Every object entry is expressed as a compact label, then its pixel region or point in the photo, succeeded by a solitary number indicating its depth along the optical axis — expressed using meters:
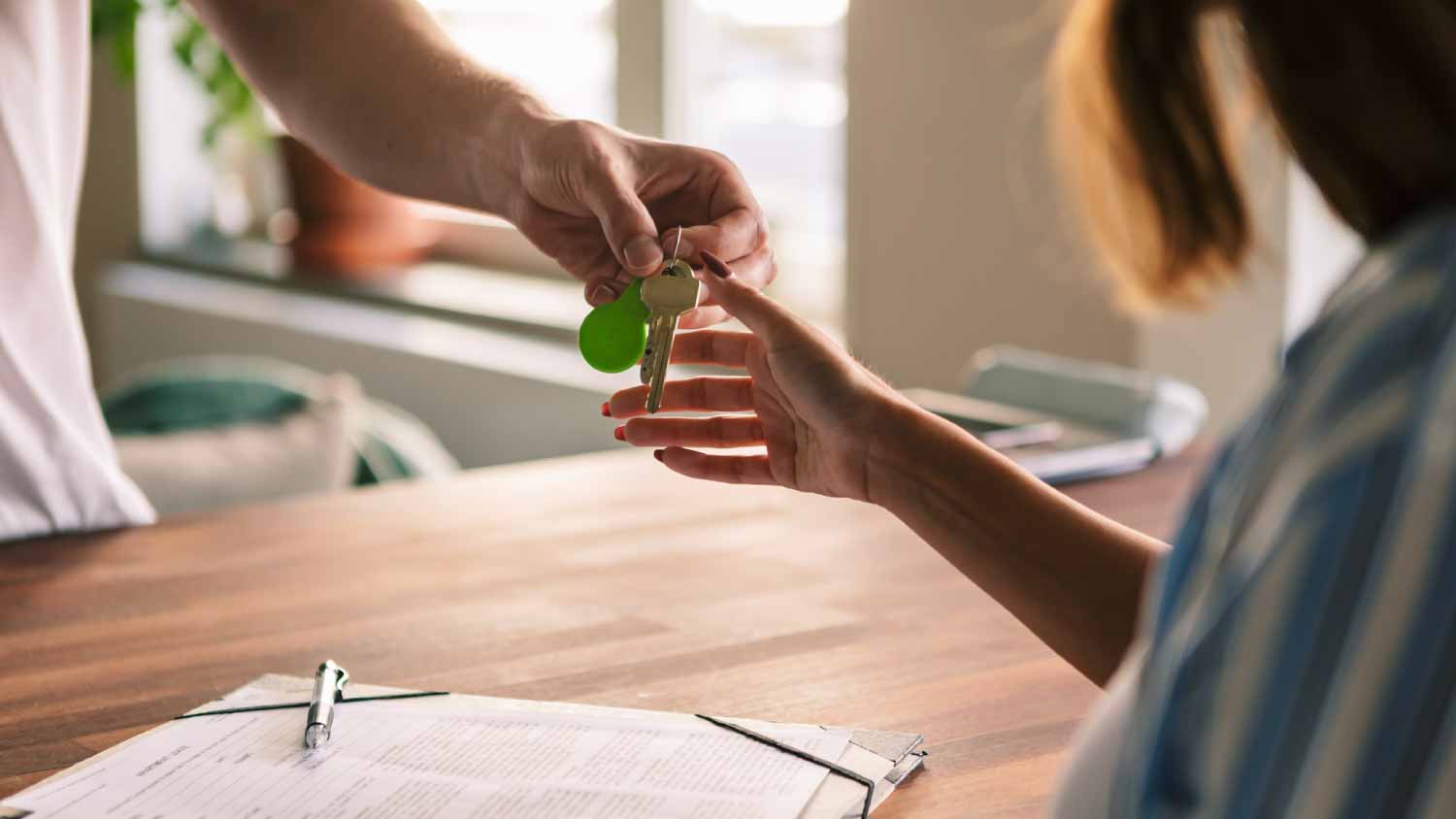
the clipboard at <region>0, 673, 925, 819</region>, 1.09
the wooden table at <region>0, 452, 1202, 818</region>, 1.19
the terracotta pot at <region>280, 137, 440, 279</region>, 4.22
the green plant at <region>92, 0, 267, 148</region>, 4.10
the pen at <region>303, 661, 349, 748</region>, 1.14
